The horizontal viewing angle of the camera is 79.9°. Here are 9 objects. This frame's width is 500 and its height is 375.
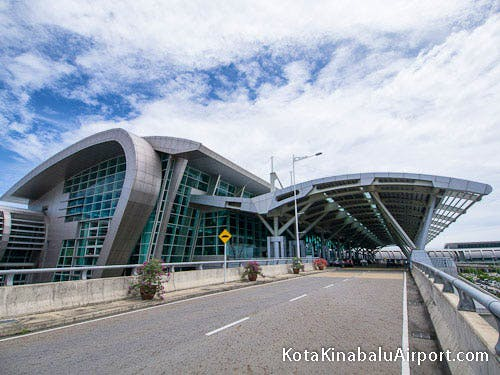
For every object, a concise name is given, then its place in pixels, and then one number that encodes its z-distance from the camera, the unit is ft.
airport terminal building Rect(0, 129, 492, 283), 97.91
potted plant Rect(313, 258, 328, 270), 112.47
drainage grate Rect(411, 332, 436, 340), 20.88
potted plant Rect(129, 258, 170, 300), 36.91
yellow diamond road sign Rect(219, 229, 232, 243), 59.55
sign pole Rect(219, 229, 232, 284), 59.27
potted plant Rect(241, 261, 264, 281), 62.49
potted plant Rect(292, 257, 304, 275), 89.20
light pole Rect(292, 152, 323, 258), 106.71
